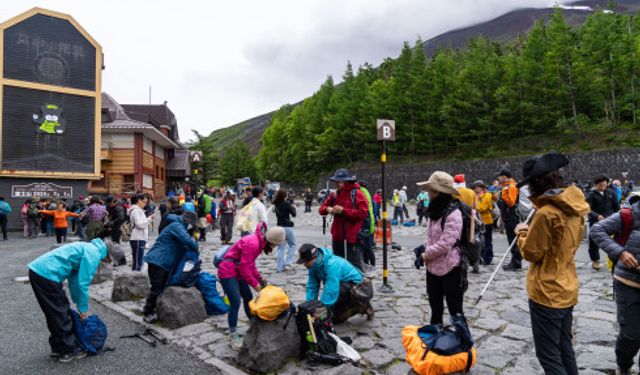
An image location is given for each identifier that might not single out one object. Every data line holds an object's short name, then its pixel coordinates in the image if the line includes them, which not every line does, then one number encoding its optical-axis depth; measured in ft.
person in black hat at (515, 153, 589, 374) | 8.77
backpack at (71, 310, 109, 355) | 15.24
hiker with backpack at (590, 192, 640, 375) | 10.72
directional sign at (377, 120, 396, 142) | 22.78
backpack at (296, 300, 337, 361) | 13.75
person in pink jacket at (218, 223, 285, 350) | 15.31
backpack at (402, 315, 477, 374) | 11.67
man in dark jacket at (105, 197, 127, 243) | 33.12
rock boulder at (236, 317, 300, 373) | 13.32
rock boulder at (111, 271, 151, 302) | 23.16
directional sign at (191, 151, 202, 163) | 64.72
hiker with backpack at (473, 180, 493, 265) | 28.43
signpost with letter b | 22.36
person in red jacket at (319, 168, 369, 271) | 20.68
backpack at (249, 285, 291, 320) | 13.66
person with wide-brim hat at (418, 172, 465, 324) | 12.96
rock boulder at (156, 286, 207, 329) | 18.39
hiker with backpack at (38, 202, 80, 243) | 46.01
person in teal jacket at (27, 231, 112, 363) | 14.35
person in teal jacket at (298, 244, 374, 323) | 15.30
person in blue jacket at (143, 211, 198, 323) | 18.48
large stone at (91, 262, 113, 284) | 28.22
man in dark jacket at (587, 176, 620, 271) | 24.59
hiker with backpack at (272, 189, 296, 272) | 30.50
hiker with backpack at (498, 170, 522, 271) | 26.96
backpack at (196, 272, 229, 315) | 20.07
